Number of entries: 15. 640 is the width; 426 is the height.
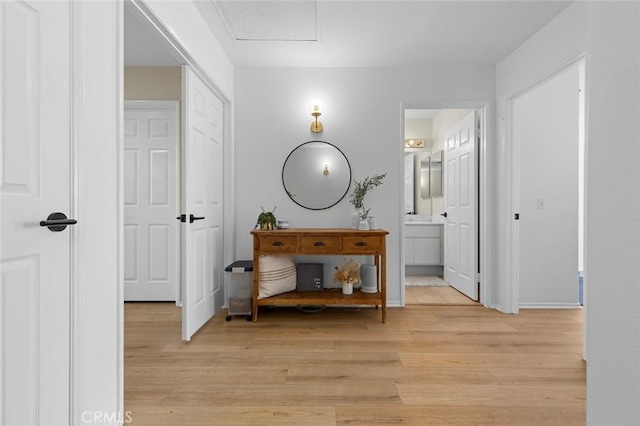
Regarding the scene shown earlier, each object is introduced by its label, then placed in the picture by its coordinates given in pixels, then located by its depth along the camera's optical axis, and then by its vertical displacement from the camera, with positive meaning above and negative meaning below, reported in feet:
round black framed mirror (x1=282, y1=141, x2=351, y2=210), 11.60 +1.19
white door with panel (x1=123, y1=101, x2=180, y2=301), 11.89 +0.23
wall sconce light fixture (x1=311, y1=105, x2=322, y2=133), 11.37 +2.94
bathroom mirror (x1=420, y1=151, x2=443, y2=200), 17.12 +1.79
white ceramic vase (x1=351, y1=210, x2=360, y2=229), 11.20 -0.31
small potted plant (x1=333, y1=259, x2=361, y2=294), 10.47 -2.01
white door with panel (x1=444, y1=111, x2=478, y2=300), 12.10 +0.15
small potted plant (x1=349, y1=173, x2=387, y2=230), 11.18 +0.64
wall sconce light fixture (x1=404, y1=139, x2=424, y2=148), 18.26 +3.61
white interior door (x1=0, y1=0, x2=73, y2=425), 3.34 +0.00
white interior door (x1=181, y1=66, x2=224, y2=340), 8.41 +0.13
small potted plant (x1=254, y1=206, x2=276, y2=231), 10.40 -0.33
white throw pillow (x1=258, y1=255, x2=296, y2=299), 10.03 -1.95
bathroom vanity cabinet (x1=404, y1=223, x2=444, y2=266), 16.16 -1.57
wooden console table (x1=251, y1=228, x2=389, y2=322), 9.90 -1.04
